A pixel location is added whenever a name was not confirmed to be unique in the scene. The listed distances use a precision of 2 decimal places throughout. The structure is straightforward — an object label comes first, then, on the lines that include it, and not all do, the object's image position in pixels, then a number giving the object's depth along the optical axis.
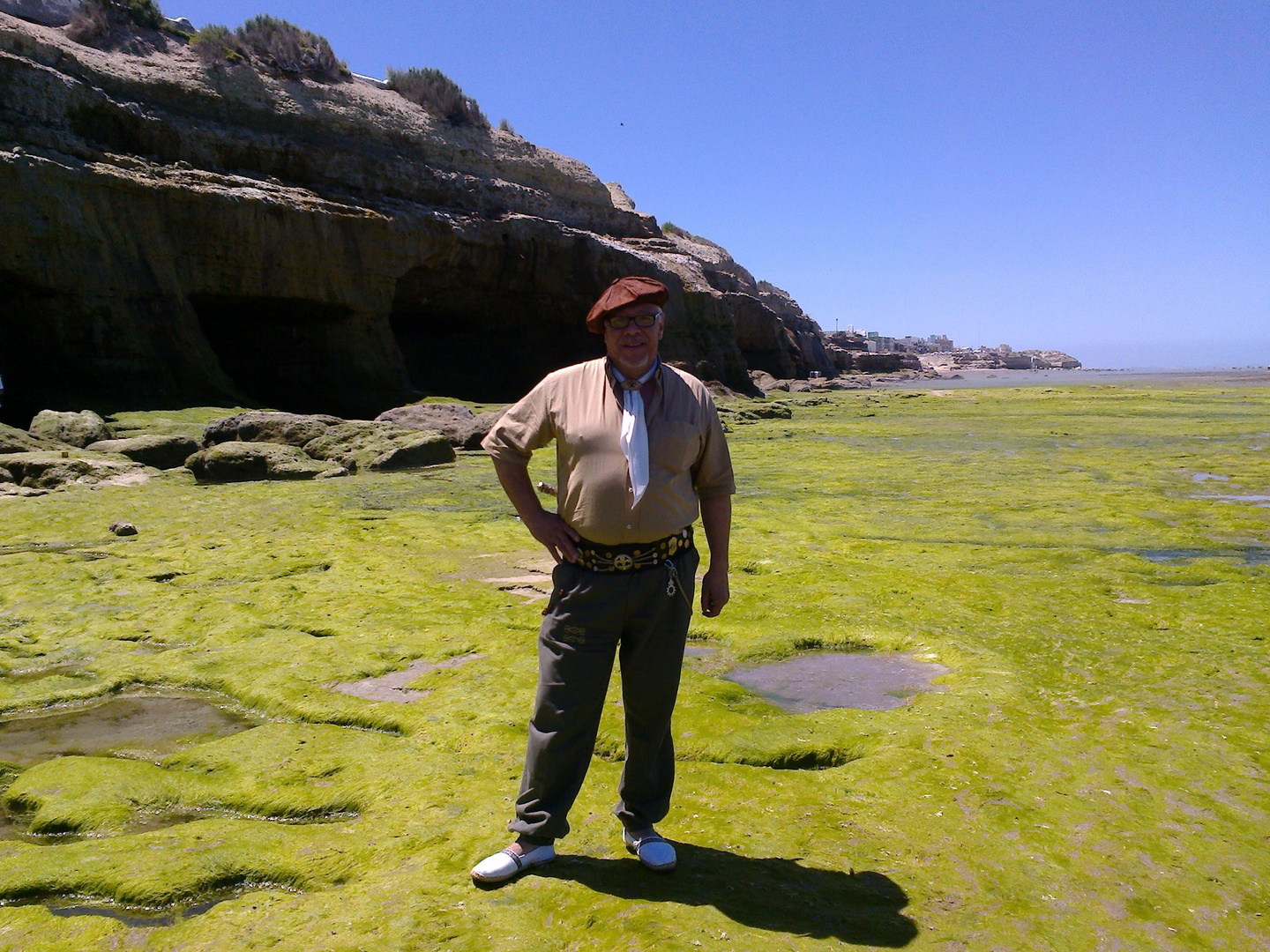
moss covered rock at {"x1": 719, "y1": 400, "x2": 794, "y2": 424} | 25.03
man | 2.99
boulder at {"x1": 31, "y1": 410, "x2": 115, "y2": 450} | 14.80
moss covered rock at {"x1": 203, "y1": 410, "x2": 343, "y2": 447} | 15.13
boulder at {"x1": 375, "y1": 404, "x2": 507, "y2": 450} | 16.97
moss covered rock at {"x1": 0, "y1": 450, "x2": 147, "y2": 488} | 11.63
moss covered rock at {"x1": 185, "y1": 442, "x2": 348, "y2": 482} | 12.88
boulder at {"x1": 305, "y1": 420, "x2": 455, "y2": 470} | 14.27
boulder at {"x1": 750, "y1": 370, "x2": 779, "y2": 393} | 42.65
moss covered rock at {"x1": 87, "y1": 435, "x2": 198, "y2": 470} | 13.81
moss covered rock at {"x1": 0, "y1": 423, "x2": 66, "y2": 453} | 13.11
